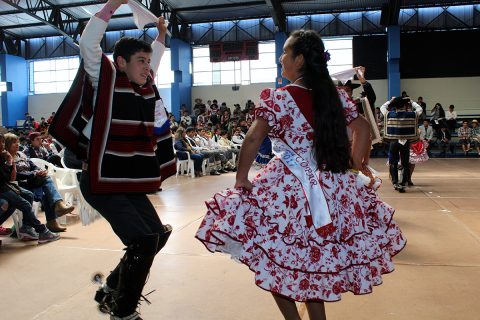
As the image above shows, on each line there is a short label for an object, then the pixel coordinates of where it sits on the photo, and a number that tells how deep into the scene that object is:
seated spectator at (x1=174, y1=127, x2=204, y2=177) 11.13
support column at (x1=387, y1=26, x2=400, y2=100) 18.06
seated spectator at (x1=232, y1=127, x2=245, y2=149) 15.02
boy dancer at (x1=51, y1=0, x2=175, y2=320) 2.05
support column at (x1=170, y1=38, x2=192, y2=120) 20.58
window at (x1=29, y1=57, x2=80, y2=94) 24.27
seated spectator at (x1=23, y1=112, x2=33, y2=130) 21.48
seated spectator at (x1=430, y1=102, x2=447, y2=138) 16.67
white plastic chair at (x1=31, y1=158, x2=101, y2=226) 5.73
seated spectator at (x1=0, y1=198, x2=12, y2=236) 4.22
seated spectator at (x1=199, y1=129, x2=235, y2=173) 12.60
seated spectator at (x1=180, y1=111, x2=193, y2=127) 17.98
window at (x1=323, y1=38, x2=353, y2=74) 20.41
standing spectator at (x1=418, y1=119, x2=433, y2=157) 15.78
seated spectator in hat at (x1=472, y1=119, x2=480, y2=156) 15.86
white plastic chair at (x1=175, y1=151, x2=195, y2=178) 10.98
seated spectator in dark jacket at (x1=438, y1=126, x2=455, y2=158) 16.12
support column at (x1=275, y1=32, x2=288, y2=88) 18.78
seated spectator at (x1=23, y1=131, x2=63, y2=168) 6.30
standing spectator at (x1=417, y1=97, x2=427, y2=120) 17.19
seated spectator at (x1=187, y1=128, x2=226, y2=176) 11.95
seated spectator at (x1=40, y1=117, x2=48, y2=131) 10.11
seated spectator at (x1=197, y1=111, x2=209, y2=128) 18.02
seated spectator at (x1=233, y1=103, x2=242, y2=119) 19.14
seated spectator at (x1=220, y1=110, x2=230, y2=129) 17.87
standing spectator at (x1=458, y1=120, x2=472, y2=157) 15.87
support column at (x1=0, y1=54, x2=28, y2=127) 23.28
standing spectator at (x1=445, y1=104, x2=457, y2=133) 17.33
